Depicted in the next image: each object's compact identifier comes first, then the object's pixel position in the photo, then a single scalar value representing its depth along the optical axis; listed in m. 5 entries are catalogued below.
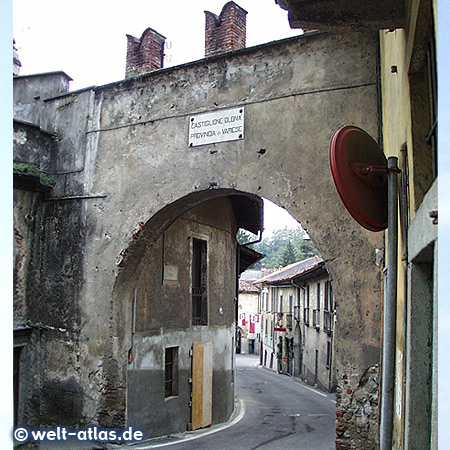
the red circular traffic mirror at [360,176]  3.99
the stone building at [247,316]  47.12
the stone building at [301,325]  20.33
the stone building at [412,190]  3.03
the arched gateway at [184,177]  7.31
